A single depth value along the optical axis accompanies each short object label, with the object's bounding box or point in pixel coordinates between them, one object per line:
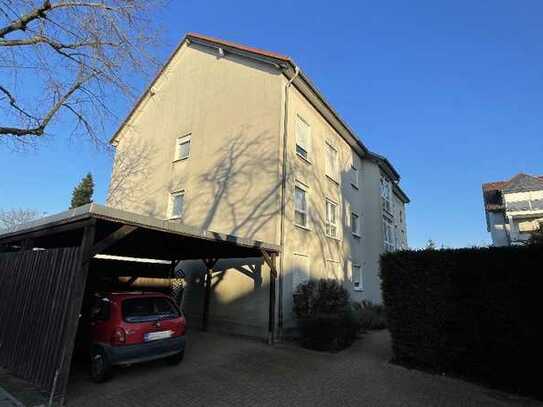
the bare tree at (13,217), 42.34
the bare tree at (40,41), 8.20
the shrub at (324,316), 9.84
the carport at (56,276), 5.73
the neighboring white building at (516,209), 33.25
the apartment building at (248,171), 12.12
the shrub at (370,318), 13.88
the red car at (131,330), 6.30
